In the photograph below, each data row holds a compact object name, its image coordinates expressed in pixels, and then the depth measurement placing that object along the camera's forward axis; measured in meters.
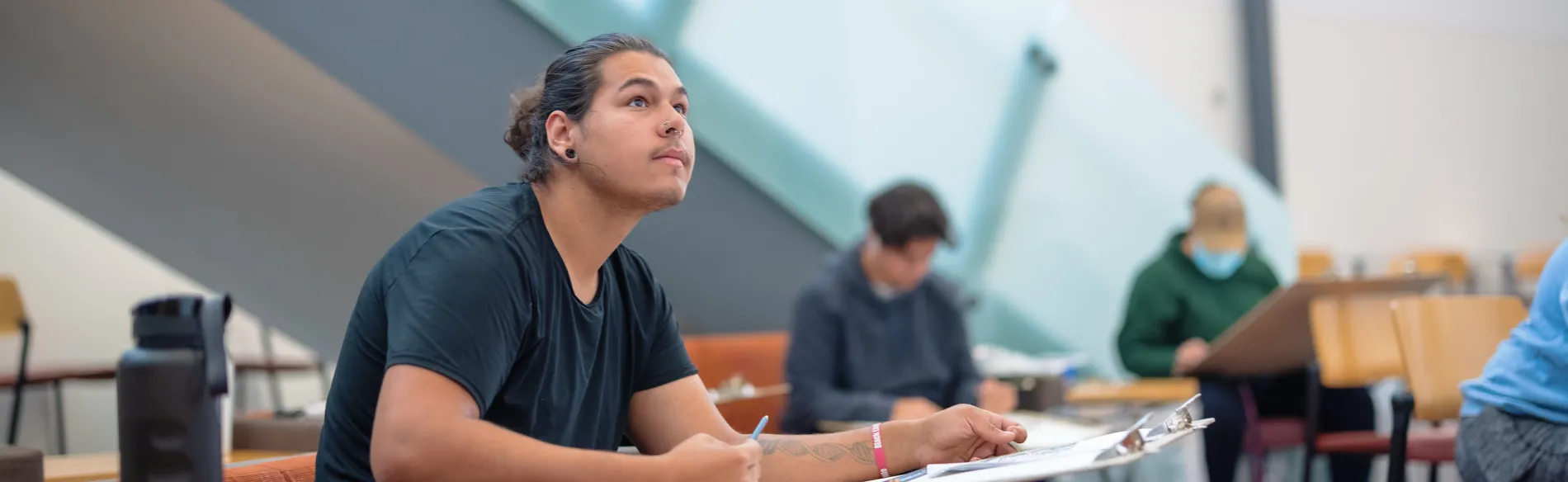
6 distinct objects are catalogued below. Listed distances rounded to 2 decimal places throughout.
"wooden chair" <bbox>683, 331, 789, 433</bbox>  2.86
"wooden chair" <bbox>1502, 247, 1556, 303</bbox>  6.54
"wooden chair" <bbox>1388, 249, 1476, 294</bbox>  7.18
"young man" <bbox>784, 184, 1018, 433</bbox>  2.68
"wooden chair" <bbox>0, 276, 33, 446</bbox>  3.67
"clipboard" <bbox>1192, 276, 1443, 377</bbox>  2.77
